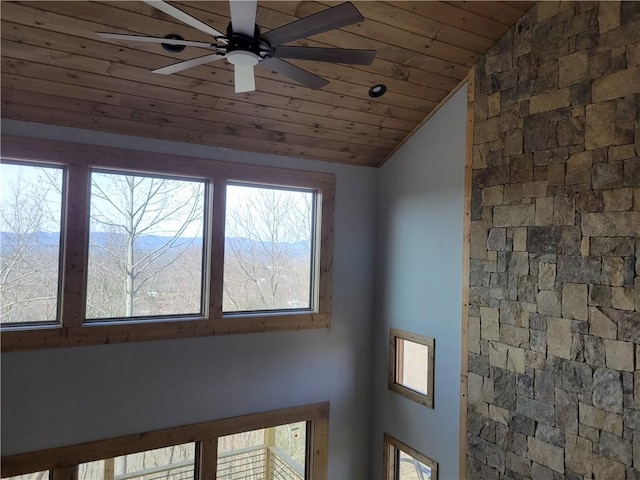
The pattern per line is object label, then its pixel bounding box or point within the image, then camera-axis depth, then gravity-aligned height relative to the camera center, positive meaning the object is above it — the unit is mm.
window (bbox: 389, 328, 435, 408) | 4598 -1226
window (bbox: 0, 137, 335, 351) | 3803 +39
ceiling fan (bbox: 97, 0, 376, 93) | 2042 +1094
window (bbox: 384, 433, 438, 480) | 4555 -2286
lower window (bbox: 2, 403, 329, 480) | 3836 -2019
